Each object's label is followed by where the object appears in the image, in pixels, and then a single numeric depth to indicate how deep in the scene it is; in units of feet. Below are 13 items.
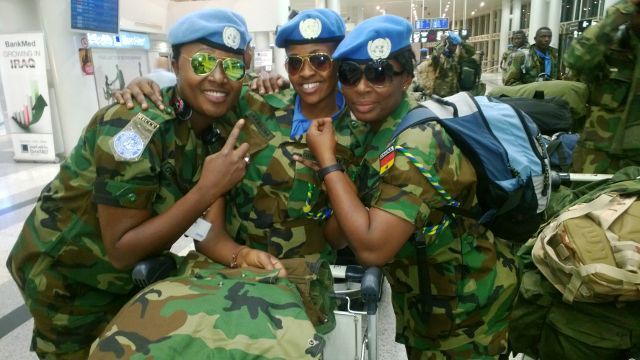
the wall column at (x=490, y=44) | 91.45
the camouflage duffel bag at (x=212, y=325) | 2.81
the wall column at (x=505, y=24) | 72.84
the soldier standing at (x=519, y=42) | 23.83
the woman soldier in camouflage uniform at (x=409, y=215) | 3.72
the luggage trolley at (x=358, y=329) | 3.65
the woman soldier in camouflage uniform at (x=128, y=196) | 4.09
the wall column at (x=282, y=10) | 34.09
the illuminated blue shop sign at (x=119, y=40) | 25.18
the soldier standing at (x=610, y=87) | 8.74
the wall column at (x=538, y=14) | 44.47
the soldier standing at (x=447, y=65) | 20.25
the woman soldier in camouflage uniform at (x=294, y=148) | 4.81
